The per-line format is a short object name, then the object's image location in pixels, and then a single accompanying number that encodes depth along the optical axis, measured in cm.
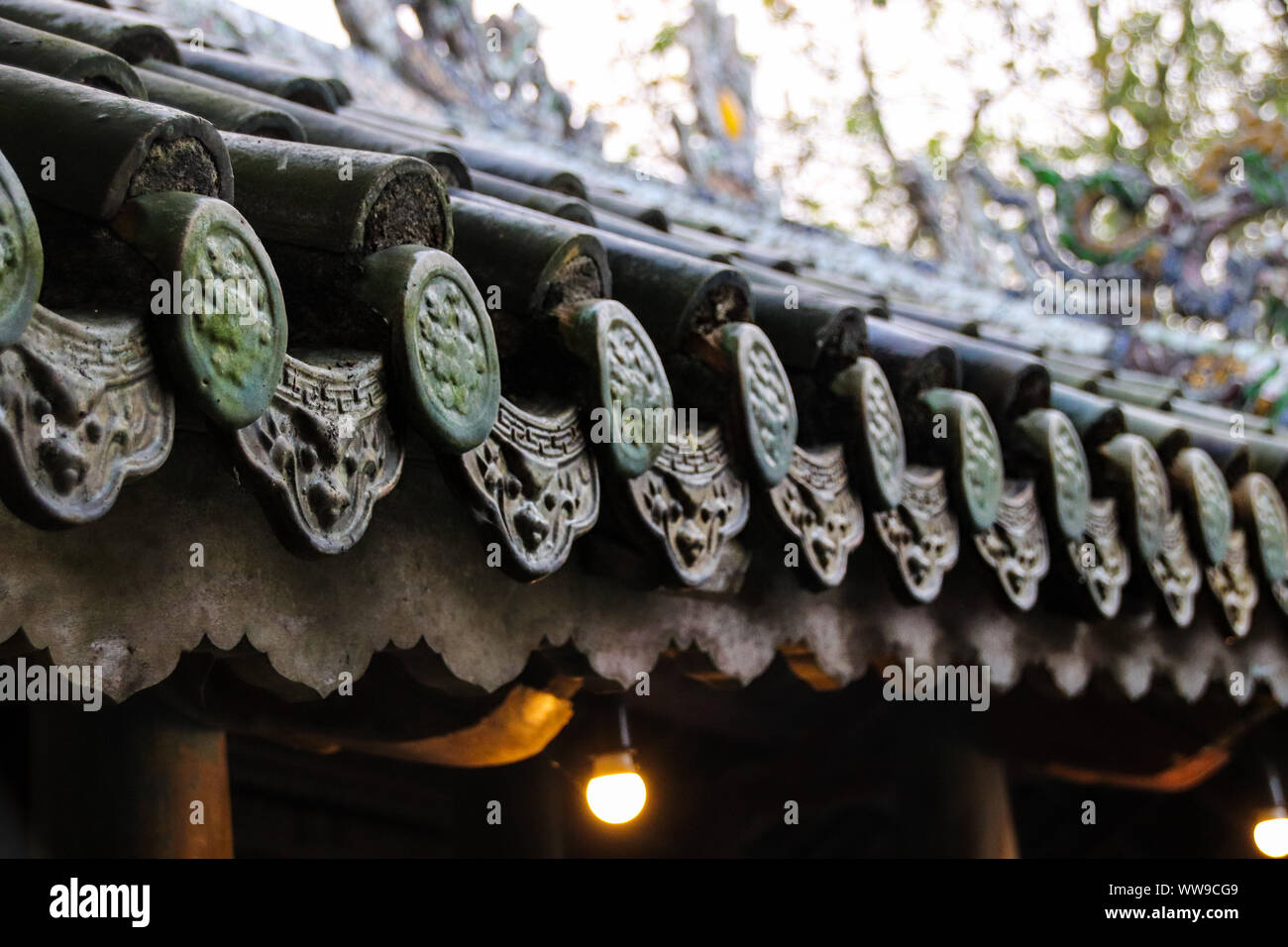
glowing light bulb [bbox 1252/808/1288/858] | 368
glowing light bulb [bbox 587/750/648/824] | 274
